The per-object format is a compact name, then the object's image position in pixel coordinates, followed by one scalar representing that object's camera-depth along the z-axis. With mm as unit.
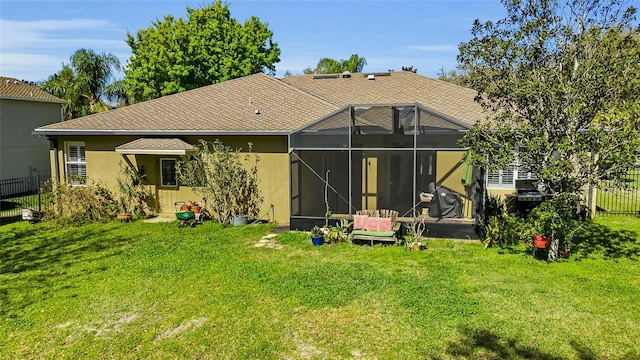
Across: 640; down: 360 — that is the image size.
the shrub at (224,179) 12977
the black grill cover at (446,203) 11641
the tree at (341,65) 45531
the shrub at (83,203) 13852
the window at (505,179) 13203
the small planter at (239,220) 13039
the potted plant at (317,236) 10719
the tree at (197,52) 31672
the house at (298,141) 11523
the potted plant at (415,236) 10109
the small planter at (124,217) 13766
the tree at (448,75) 39231
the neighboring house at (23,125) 21931
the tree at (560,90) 8109
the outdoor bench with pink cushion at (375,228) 10489
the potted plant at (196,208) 13570
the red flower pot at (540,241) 9148
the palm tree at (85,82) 29938
